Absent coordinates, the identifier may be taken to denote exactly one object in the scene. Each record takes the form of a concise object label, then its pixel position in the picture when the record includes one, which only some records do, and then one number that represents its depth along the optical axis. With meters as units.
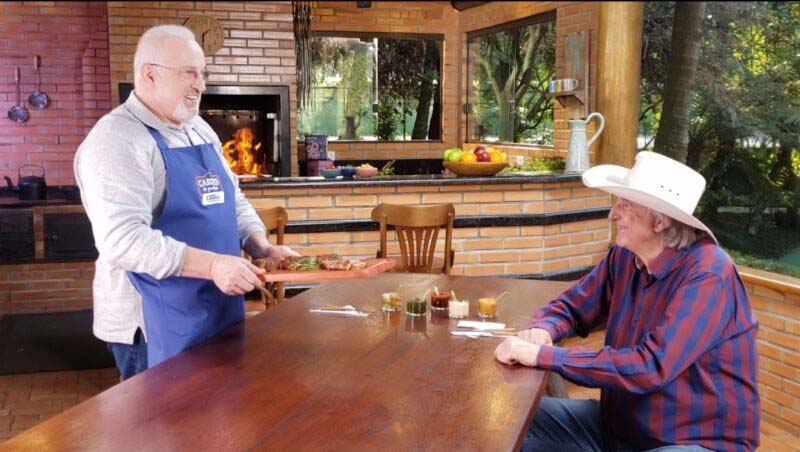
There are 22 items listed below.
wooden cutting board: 2.12
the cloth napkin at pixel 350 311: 2.59
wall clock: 6.92
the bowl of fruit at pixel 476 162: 4.85
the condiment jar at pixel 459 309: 2.59
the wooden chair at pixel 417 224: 4.18
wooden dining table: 1.56
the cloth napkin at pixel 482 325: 2.44
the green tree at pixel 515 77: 7.01
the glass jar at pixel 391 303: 2.65
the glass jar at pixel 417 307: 2.60
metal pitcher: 5.20
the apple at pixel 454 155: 4.91
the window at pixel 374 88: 8.46
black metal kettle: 5.87
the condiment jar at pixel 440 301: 2.66
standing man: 2.11
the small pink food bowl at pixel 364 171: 4.89
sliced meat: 2.25
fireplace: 7.25
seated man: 2.01
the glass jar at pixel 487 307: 2.57
